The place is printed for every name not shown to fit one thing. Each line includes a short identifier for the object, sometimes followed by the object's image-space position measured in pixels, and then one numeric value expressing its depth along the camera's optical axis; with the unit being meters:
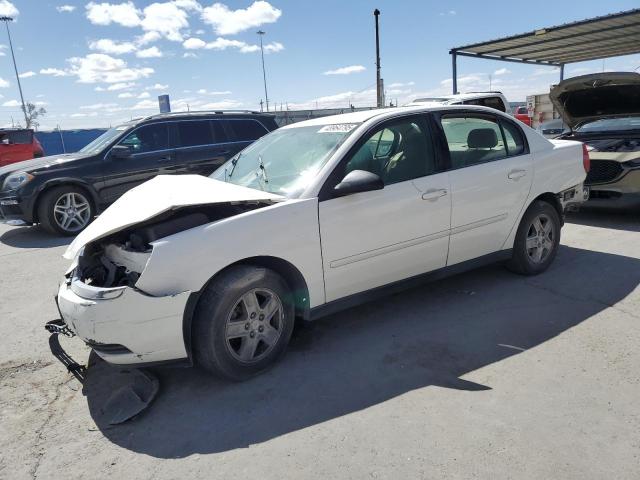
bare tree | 48.78
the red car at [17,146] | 13.67
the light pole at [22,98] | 31.39
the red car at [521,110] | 32.12
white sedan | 2.86
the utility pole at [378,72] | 20.45
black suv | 7.48
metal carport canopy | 12.86
